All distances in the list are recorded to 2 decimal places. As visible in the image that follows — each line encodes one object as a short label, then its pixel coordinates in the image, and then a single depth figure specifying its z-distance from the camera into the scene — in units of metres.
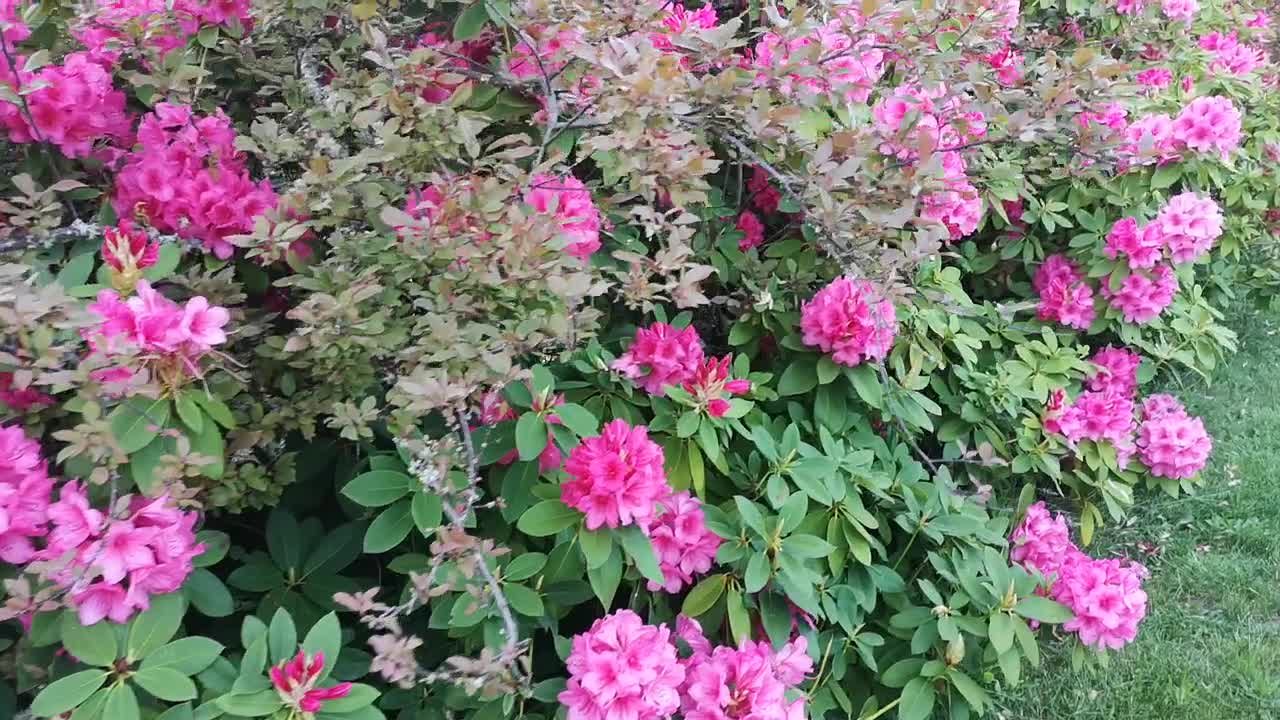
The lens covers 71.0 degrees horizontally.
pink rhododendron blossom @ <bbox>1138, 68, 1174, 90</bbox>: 3.02
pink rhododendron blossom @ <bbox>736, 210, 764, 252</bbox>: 2.15
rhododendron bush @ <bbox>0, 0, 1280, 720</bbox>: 1.21
